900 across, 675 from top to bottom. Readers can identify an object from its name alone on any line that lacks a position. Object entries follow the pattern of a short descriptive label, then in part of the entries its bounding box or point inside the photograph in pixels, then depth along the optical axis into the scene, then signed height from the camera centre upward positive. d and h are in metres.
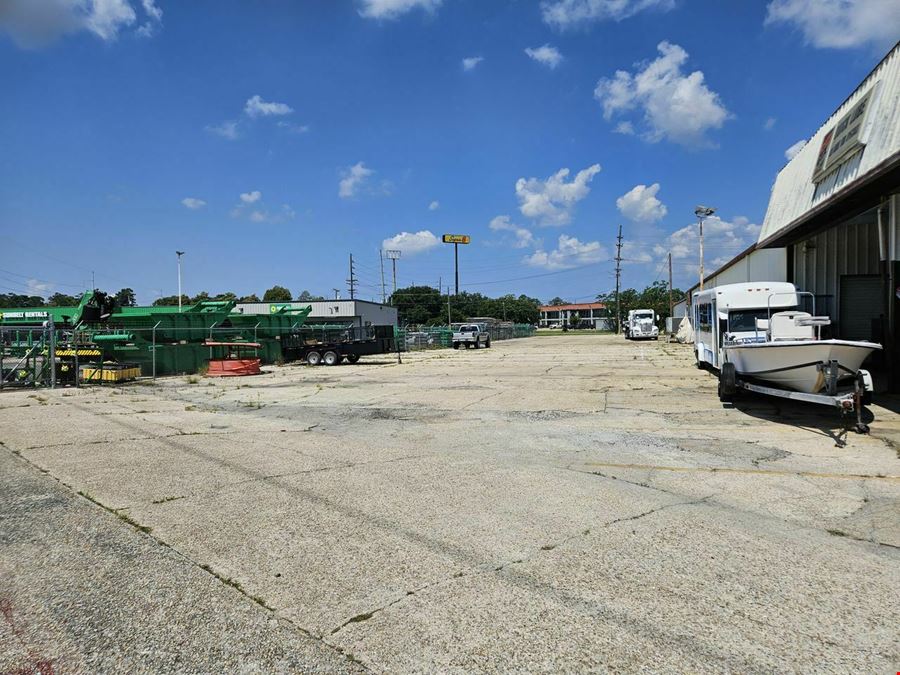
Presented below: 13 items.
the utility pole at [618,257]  99.56 +12.30
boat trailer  8.60 -1.18
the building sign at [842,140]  11.27 +3.83
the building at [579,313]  192.15 +5.31
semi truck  51.94 +0.10
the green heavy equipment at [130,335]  18.88 +0.22
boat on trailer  8.84 -0.49
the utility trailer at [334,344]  27.81 -0.44
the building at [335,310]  65.44 +3.03
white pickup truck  46.44 -0.40
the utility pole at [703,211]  32.58 +6.52
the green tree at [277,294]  116.23 +9.05
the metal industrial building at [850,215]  10.62 +2.54
